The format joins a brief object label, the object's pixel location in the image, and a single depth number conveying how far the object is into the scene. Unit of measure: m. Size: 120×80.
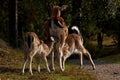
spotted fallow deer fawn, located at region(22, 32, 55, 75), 14.76
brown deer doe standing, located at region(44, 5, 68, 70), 15.81
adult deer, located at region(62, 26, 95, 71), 16.95
